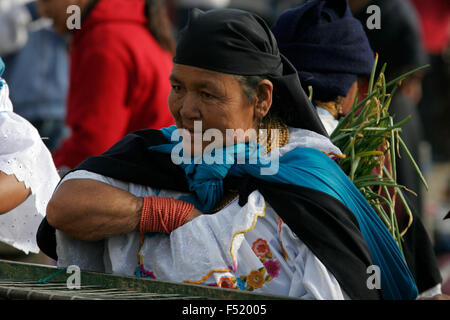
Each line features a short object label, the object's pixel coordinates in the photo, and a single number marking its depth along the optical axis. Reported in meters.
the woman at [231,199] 5.49
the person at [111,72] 10.71
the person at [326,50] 7.53
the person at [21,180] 7.07
